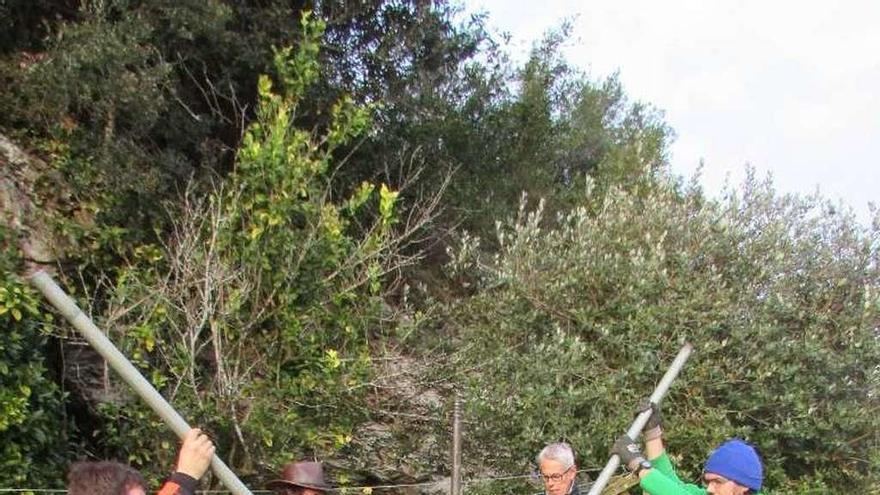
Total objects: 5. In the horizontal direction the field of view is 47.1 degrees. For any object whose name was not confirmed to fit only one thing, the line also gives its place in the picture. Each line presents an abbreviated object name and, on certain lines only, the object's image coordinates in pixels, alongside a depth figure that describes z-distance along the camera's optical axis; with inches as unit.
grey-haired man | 191.3
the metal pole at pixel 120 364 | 150.5
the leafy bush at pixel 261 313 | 307.7
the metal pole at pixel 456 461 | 285.7
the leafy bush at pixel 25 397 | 285.9
